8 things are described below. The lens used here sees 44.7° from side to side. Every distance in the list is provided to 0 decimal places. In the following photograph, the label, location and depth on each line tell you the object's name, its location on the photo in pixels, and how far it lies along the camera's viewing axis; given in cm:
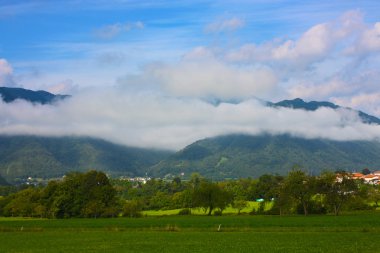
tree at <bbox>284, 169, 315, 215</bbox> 10556
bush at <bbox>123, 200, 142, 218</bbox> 12412
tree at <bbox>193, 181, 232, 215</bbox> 12825
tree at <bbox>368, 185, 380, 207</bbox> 12201
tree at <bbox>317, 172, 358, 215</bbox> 10194
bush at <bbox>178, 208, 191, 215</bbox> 13488
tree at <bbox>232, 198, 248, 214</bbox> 13325
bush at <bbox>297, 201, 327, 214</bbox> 10669
